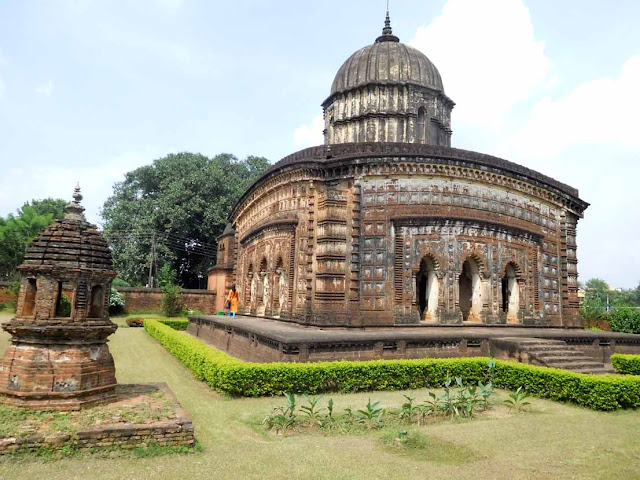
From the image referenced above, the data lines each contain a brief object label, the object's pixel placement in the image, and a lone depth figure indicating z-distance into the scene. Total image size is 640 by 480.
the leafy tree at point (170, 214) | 37.25
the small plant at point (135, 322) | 26.83
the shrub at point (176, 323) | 24.44
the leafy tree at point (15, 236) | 38.44
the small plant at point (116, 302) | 28.92
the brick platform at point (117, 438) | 6.16
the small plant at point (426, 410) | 8.65
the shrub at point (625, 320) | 25.62
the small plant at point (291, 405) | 7.96
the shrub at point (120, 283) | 34.16
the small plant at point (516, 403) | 9.43
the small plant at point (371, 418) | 8.11
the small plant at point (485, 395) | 9.40
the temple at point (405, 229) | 15.60
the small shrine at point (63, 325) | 7.64
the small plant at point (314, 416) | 8.21
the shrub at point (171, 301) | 29.97
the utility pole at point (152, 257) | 35.94
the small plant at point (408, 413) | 8.46
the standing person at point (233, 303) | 20.86
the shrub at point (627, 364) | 12.99
